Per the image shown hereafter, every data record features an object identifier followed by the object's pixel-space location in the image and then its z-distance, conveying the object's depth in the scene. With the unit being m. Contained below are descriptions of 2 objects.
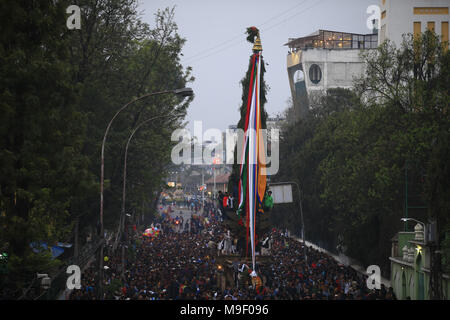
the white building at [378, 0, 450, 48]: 59.72
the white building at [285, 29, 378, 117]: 97.31
